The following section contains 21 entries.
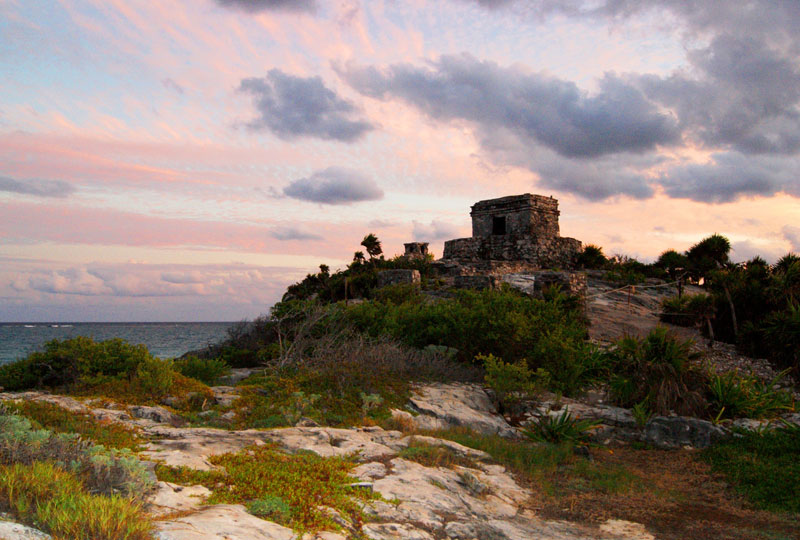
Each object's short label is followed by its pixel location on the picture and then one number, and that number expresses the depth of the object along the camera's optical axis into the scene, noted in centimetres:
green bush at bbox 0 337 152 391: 956
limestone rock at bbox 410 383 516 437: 949
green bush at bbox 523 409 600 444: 921
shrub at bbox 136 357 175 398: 903
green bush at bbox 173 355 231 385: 1135
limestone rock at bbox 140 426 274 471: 535
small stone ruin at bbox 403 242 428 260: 3819
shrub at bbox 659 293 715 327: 2138
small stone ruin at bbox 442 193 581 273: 3591
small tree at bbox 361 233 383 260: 3597
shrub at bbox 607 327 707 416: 1099
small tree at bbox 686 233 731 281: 3607
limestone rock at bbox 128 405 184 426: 789
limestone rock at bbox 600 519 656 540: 538
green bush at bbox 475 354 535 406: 1107
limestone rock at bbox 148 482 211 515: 400
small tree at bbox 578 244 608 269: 3900
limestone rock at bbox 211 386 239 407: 933
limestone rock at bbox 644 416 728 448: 960
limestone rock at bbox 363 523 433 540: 428
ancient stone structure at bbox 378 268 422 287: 2488
